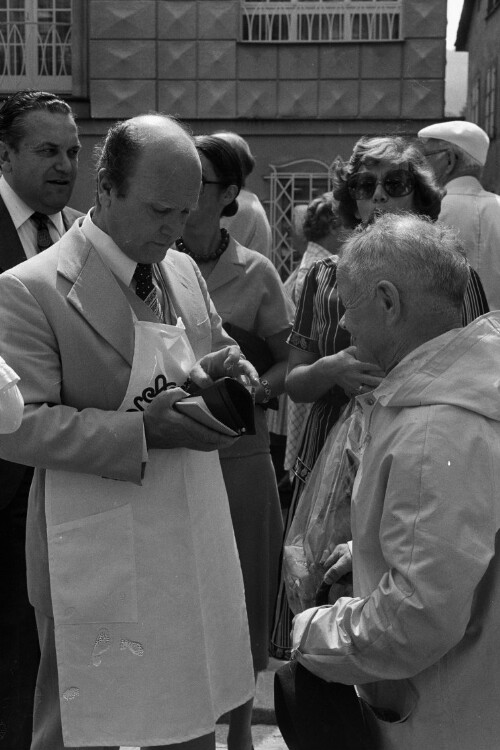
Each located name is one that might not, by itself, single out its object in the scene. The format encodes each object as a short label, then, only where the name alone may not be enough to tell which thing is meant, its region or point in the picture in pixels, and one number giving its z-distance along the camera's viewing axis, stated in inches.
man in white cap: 169.3
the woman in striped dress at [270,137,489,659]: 137.1
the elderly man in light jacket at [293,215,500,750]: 79.7
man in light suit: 99.3
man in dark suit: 133.0
